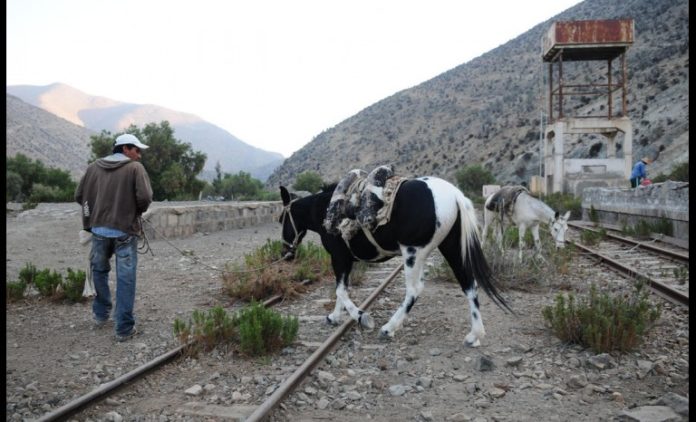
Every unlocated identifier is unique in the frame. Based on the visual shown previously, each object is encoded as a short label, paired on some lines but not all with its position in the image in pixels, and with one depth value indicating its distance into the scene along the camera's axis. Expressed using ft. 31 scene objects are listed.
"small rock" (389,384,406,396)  14.43
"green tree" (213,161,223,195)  138.31
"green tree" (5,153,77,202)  102.12
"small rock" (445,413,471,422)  12.66
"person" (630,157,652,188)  61.77
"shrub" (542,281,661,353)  16.79
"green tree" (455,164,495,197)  133.90
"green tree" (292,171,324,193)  134.72
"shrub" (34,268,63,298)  24.94
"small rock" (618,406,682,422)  11.93
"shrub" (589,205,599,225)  65.08
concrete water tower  89.81
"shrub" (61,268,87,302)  24.47
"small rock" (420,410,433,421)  12.85
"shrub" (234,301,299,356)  17.01
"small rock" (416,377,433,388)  14.97
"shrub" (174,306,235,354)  17.43
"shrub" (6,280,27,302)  24.30
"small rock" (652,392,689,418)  12.13
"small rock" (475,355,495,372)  16.08
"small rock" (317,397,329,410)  13.60
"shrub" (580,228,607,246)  43.70
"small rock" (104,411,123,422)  12.59
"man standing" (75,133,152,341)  19.45
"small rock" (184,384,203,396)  14.25
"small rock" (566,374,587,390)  14.63
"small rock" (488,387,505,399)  14.14
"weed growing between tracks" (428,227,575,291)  28.09
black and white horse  18.58
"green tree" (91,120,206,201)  109.40
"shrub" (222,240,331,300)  26.09
